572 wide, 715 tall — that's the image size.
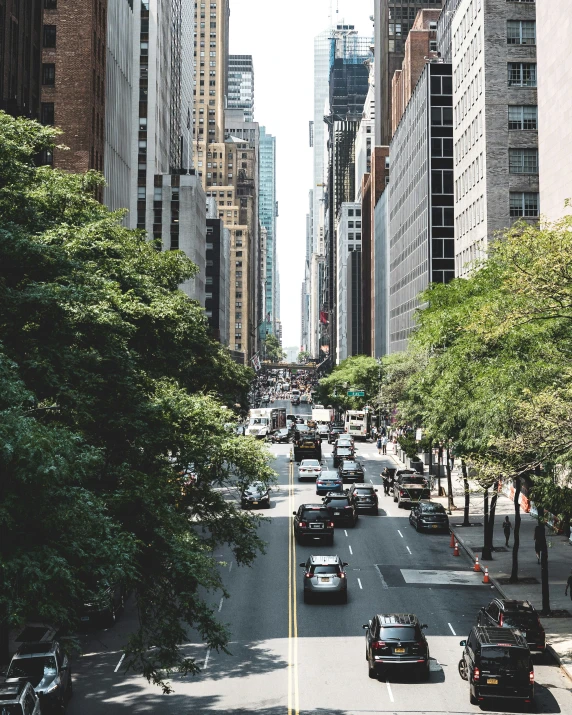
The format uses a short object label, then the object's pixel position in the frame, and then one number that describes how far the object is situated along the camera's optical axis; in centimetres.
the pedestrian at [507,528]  4256
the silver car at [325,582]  3114
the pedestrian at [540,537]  2934
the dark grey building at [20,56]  4706
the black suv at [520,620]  2445
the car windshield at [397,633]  2264
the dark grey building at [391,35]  15862
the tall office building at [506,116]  7388
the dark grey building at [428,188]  9544
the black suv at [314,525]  4194
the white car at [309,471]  6669
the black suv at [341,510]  4788
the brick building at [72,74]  7425
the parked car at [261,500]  5095
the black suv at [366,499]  5212
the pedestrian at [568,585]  3119
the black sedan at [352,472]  6394
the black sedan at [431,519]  4594
